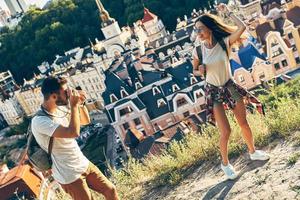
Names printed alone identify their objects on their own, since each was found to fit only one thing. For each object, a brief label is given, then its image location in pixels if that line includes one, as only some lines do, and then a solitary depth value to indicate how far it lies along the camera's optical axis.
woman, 6.44
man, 5.37
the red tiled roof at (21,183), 17.48
